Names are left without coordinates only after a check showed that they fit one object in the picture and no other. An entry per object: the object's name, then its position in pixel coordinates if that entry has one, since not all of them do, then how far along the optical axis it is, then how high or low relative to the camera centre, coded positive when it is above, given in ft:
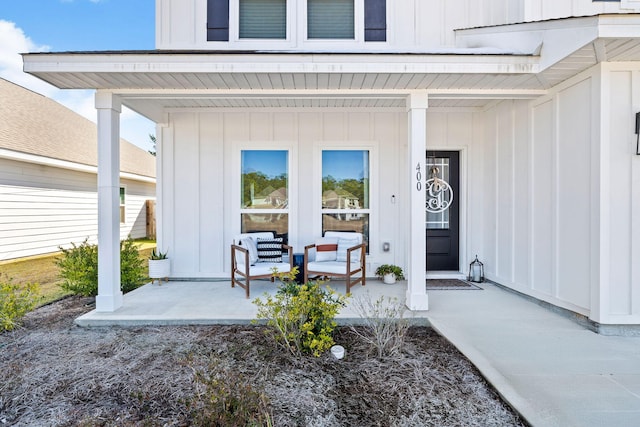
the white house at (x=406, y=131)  10.96 +3.75
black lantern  17.90 -3.18
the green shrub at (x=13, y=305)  11.50 -3.28
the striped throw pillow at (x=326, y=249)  17.21 -1.91
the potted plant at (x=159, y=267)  17.20 -2.79
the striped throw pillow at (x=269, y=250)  16.78 -1.90
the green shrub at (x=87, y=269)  15.39 -2.66
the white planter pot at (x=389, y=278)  17.60 -3.44
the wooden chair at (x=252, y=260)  15.06 -2.34
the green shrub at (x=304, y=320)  9.43 -3.10
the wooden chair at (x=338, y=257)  15.57 -2.29
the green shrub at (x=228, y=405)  6.38 -3.83
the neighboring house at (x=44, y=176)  25.90 +3.11
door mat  16.52 -3.68
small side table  16.71 -2.68
